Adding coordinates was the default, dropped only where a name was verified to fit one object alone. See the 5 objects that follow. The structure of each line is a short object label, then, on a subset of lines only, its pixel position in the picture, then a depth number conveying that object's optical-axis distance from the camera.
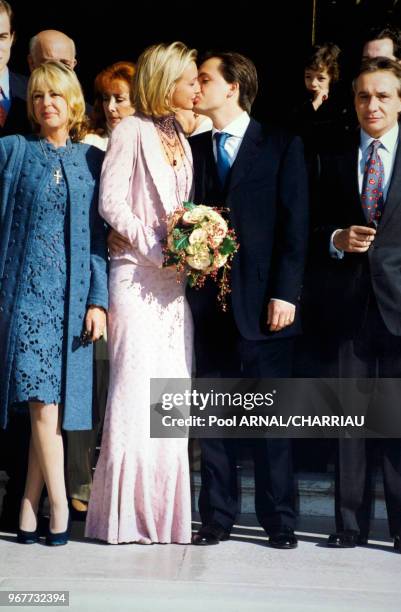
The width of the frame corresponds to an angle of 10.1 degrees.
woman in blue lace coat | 8.98
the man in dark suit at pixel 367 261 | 9.14
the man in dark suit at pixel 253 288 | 9.12
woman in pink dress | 9.15
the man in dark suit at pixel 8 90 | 9.92
